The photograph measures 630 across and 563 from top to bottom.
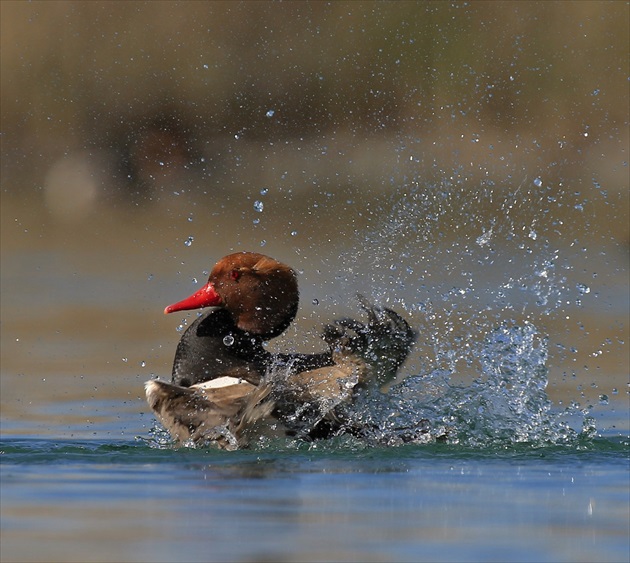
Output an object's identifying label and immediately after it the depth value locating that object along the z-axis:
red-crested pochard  12.71
